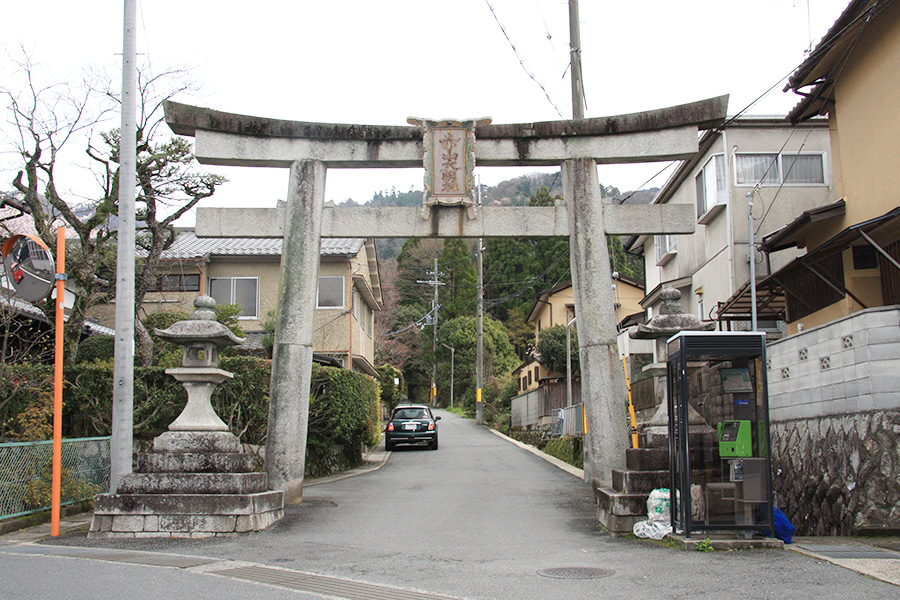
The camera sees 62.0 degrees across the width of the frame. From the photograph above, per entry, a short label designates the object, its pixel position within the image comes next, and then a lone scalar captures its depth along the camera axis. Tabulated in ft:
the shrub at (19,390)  39.50
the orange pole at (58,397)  30.40
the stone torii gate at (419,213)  39.09
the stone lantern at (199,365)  34.22
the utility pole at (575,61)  50.75
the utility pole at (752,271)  50.62
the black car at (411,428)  85.76
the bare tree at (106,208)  49.29
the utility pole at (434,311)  191.02
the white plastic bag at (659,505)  29.58
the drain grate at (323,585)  20.88
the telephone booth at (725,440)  26.86
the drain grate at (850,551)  25.38
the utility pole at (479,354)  132.64
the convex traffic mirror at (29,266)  30.91
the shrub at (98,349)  61.24
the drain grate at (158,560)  25.49
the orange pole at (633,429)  44.29
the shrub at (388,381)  122.42
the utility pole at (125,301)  33.99
